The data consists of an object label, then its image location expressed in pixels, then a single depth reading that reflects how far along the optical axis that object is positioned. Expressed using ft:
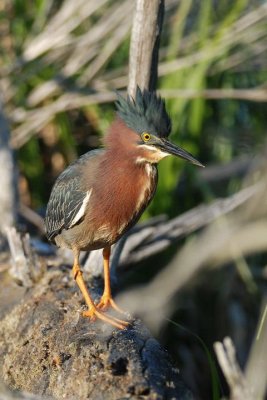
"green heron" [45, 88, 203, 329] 22.71
